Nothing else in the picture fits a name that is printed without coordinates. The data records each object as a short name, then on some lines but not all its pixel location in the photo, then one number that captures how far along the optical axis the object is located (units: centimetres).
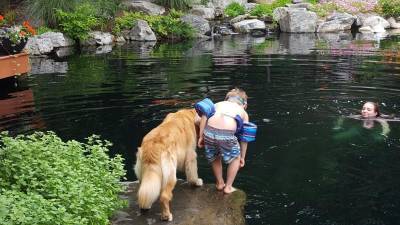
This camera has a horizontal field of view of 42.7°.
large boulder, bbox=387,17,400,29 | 3581
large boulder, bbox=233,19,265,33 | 3338
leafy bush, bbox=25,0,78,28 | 2680
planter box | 1412
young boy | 640
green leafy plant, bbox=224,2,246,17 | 3619
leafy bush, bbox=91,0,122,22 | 2898
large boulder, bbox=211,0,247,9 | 3734
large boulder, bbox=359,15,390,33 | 3400
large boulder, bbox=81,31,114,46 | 2703
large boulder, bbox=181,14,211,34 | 3108
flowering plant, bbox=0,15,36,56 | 1465
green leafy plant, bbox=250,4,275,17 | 3566
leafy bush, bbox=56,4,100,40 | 2617
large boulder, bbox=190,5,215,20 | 3431
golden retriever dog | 533
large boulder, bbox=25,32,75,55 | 2344
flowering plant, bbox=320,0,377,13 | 3776
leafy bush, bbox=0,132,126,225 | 434
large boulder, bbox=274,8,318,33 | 3316
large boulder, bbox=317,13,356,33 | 3394
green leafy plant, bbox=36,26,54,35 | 2518
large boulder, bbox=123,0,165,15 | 3203
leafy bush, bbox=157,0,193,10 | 3316
